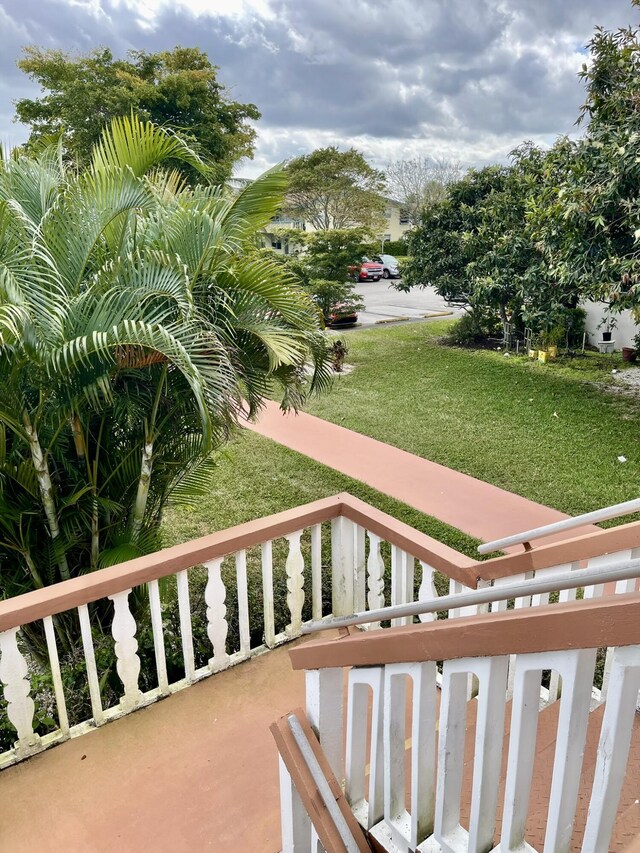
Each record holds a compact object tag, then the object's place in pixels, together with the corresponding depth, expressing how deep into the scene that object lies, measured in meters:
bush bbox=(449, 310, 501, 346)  13.10
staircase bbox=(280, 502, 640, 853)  0.86
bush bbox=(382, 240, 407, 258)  36.34
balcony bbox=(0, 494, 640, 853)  0.94
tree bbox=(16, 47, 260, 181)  16.08
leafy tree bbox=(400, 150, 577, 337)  9.59
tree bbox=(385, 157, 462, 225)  37.69
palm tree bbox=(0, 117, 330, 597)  2.37
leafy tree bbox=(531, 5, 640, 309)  6.52
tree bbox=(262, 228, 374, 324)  11.30
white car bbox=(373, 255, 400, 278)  28.70
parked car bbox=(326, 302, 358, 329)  12.23
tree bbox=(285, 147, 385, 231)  21.20
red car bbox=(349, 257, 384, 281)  27.28
